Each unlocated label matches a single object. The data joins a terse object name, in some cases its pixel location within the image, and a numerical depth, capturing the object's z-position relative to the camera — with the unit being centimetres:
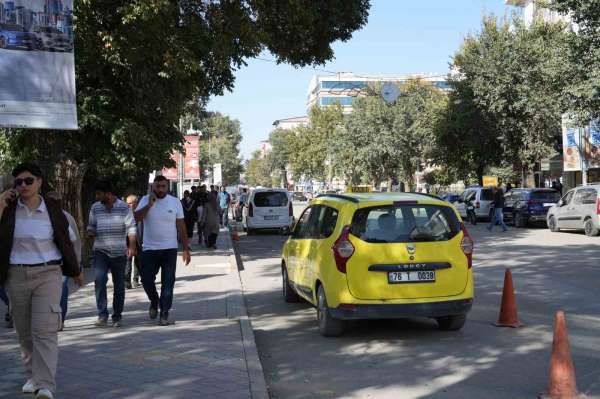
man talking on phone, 805
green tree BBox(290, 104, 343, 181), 8712
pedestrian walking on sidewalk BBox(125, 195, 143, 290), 1163
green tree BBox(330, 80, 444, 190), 5500
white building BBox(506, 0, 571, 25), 5034
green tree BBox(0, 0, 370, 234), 1376
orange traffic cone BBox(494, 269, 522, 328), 818
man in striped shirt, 806
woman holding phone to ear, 486
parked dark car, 2680
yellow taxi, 745
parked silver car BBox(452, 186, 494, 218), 3161
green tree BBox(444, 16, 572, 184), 3359
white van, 2672
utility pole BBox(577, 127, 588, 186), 3206
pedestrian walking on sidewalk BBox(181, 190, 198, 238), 2091
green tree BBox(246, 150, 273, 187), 14500
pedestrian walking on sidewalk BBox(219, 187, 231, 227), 2906
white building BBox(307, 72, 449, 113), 15250
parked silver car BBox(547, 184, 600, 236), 2145
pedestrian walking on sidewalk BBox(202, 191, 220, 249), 1914
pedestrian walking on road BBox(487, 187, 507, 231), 2528
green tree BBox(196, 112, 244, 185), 9794
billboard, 705
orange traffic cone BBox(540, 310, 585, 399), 519
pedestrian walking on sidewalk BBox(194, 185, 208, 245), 2056
